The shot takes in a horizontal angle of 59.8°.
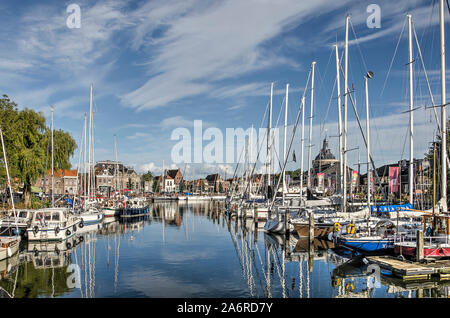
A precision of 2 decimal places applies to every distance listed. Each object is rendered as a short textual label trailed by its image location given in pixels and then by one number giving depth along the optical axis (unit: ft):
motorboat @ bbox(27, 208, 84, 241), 119.55
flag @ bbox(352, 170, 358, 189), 195.31
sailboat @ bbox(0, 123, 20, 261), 89.66
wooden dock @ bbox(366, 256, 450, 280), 72.23
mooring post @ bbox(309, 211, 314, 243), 113.05
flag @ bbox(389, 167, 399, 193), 126.93
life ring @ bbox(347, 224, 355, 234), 101.60
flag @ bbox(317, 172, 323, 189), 263.94
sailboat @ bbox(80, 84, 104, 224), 169.99
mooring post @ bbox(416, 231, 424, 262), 77.02
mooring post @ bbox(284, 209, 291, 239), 129.61
